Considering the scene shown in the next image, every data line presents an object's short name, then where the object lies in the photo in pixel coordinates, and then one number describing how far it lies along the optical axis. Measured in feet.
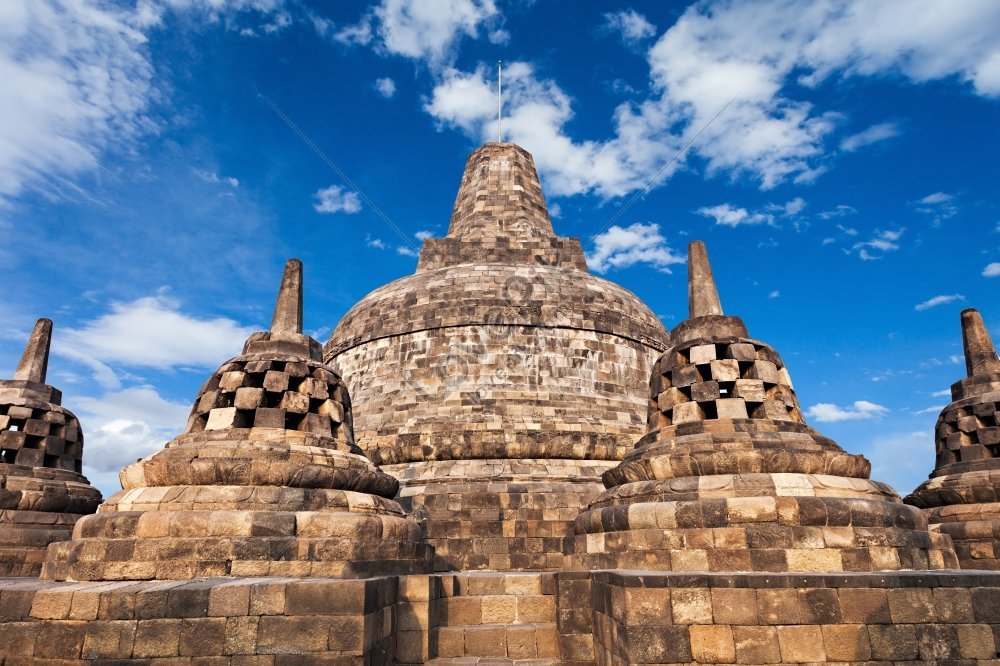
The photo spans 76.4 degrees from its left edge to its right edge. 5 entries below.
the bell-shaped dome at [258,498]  24.21
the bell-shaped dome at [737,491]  25.05
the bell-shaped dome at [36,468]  39.88
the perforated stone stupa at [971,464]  38.17
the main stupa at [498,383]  42.55
